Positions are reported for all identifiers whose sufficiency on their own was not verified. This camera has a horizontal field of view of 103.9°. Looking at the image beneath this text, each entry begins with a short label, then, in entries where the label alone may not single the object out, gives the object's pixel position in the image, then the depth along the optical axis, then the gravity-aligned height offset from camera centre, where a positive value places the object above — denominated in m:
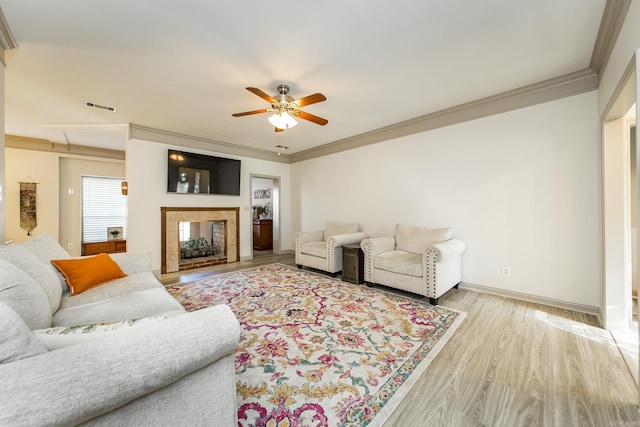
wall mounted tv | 4.64 +0.83
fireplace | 4.59 -0.39
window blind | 5.66 +0.21
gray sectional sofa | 0.66 -0.48
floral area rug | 1.47 -1.10
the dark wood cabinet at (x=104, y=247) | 5.54 -0.71
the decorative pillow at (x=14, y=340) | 0.70 -0.36
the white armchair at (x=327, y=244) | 4.18 -0.54
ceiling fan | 2.74 +1.23
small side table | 3.82 -0.78
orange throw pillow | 2.08 -0.49
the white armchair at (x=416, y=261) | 2.99 -0.61
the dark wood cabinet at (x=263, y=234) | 7.12 -0.54
